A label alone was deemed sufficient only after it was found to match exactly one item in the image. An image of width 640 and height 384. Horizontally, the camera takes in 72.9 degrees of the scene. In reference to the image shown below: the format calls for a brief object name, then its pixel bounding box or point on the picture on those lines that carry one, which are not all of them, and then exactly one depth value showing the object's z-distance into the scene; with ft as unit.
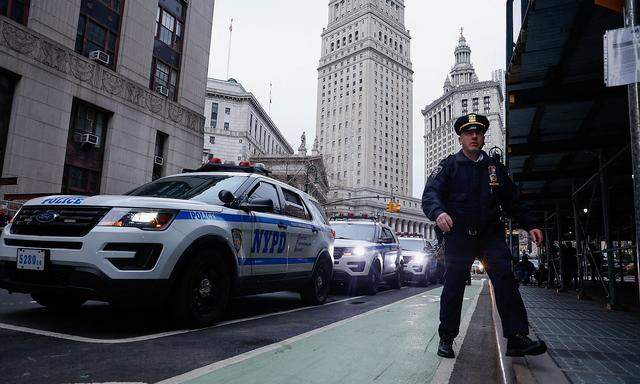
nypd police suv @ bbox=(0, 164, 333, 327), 13.16
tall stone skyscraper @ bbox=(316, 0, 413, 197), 415.03
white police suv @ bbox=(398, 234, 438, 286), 50.60
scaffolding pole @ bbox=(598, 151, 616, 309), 26.66
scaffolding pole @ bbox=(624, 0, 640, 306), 9.22
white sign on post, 9.23
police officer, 11.72
